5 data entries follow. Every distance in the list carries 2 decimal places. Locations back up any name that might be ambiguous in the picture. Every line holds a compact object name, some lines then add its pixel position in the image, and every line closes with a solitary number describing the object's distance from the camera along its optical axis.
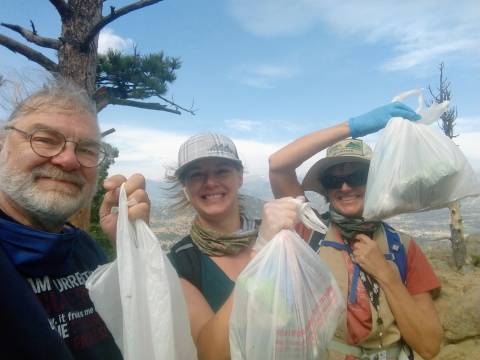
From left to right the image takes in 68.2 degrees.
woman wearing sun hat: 1.65
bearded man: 1.23
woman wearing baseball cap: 1.44
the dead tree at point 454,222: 8.52
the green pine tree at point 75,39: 3.69
